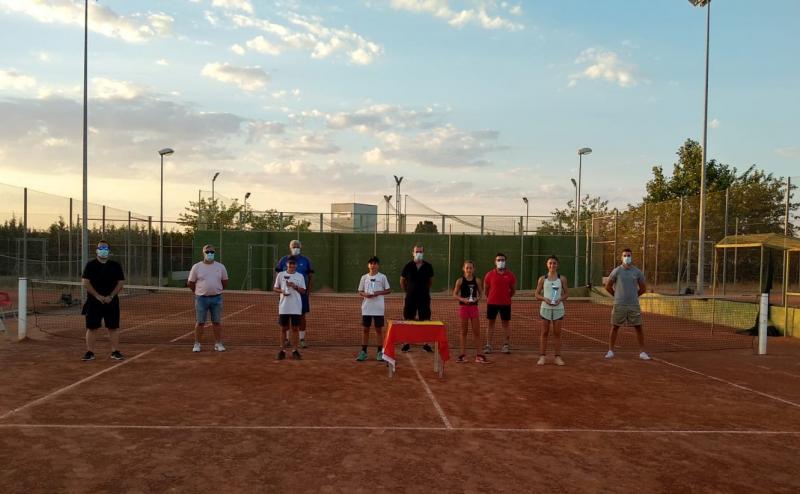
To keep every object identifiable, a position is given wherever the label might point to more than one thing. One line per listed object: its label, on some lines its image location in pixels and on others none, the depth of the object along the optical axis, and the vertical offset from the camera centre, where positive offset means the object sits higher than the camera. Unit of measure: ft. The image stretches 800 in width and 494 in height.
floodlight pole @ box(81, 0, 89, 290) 58.18 +7.19
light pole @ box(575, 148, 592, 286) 92.68 +7.50
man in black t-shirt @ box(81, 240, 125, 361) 30.45 -3.20
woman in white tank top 31.83 -3.11
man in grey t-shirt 33.63 -2.88
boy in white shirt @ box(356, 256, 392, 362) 31.86 -3.23
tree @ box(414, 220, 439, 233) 101.32 +2.18
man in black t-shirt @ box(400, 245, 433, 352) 33.96 -2.77
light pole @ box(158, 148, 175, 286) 87.15 -1.54
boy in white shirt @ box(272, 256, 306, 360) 32.12 -3.16
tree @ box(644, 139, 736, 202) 112.88 +13.29
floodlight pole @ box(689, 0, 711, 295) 63.10 +0.62
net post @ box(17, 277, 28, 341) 37.40 -5.01
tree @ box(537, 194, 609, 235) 104.09 +2.96
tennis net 42.33 -7.41
